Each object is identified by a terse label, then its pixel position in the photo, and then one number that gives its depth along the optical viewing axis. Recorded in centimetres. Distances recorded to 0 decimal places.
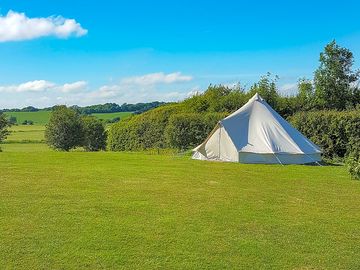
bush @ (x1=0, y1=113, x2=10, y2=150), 3353
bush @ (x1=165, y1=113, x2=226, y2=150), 2444
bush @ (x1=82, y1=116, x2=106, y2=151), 4483
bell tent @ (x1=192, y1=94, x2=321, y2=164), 1745
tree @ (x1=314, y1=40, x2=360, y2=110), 2586
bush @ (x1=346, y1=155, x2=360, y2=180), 1336
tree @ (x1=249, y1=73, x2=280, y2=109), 2720
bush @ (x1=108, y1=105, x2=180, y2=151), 2794
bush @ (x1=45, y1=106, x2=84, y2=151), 3841
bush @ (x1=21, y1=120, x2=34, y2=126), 6806
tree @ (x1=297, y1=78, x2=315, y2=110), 2678
